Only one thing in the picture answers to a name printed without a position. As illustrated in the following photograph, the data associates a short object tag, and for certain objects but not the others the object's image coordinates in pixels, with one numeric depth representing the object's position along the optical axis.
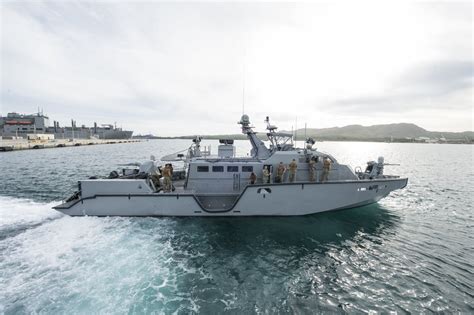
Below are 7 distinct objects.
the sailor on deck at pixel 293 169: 11.93
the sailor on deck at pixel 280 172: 11.95
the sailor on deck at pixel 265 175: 11.77
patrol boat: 11.56
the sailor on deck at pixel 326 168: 11.95
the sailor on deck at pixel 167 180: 11.95
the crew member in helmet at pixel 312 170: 12.16
